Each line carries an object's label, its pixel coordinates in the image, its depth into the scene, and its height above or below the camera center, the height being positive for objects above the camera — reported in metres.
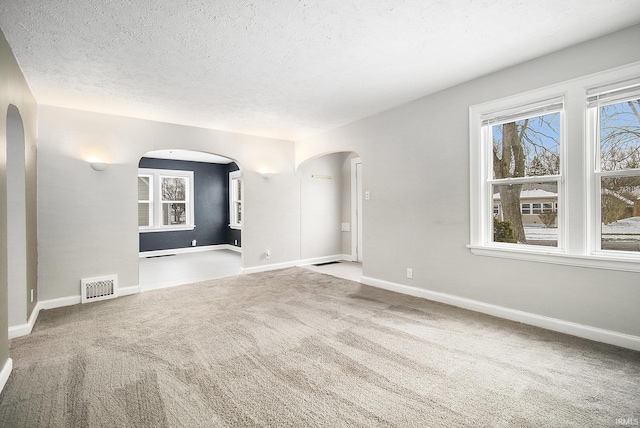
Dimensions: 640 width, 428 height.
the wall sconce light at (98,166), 4.24 +0.66
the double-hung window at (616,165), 2.63 +0.39
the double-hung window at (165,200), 8.24 +0.36
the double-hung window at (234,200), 9.12 +0.37
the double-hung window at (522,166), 3.08 +0.47
